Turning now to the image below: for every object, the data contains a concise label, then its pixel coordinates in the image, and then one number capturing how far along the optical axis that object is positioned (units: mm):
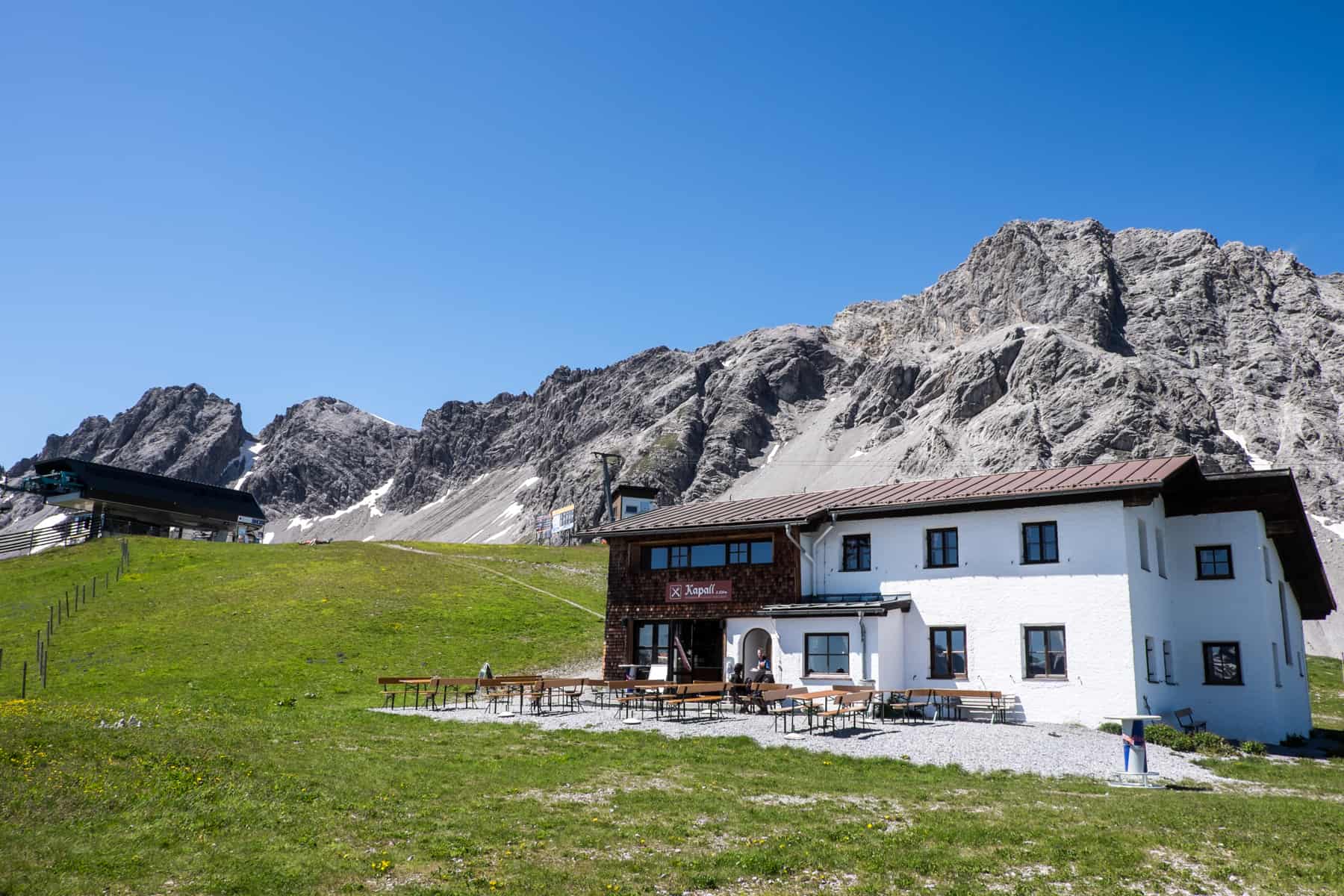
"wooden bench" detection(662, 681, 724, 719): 26078
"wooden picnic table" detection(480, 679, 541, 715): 27281
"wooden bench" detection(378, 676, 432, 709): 27547
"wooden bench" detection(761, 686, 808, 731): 25575
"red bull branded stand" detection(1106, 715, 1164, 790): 17422
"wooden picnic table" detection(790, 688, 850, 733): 24005
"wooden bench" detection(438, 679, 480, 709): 29041
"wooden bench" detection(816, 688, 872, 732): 24047
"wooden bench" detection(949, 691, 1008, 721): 27469
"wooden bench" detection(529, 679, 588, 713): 27406
